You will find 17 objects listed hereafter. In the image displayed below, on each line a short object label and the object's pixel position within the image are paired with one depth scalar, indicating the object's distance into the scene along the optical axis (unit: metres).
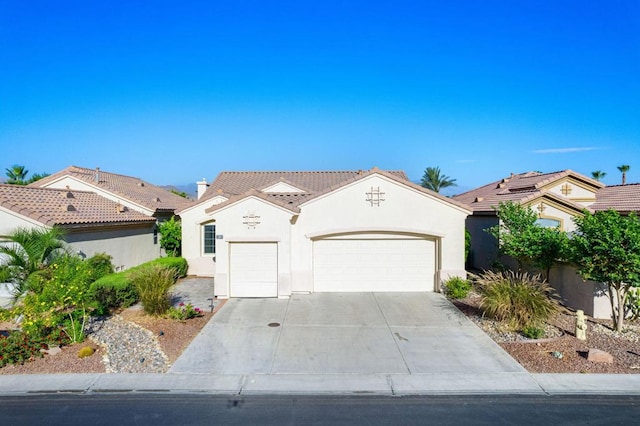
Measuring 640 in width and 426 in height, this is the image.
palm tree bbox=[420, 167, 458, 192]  53.59
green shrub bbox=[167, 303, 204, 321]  11.58
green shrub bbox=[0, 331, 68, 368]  8.56
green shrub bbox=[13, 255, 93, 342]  9.49
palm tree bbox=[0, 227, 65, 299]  11.99
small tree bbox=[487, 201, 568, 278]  12.90
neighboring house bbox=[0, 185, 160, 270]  13.91
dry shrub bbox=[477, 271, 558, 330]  10.33
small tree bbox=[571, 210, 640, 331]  9.76
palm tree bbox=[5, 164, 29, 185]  35.53
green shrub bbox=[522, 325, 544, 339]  10.01
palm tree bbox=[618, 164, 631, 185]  45.04
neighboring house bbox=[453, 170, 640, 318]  12.03
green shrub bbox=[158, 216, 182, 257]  20.17
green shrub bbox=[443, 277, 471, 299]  14.15
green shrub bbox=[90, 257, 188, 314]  11.95
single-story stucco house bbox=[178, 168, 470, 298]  14.22
